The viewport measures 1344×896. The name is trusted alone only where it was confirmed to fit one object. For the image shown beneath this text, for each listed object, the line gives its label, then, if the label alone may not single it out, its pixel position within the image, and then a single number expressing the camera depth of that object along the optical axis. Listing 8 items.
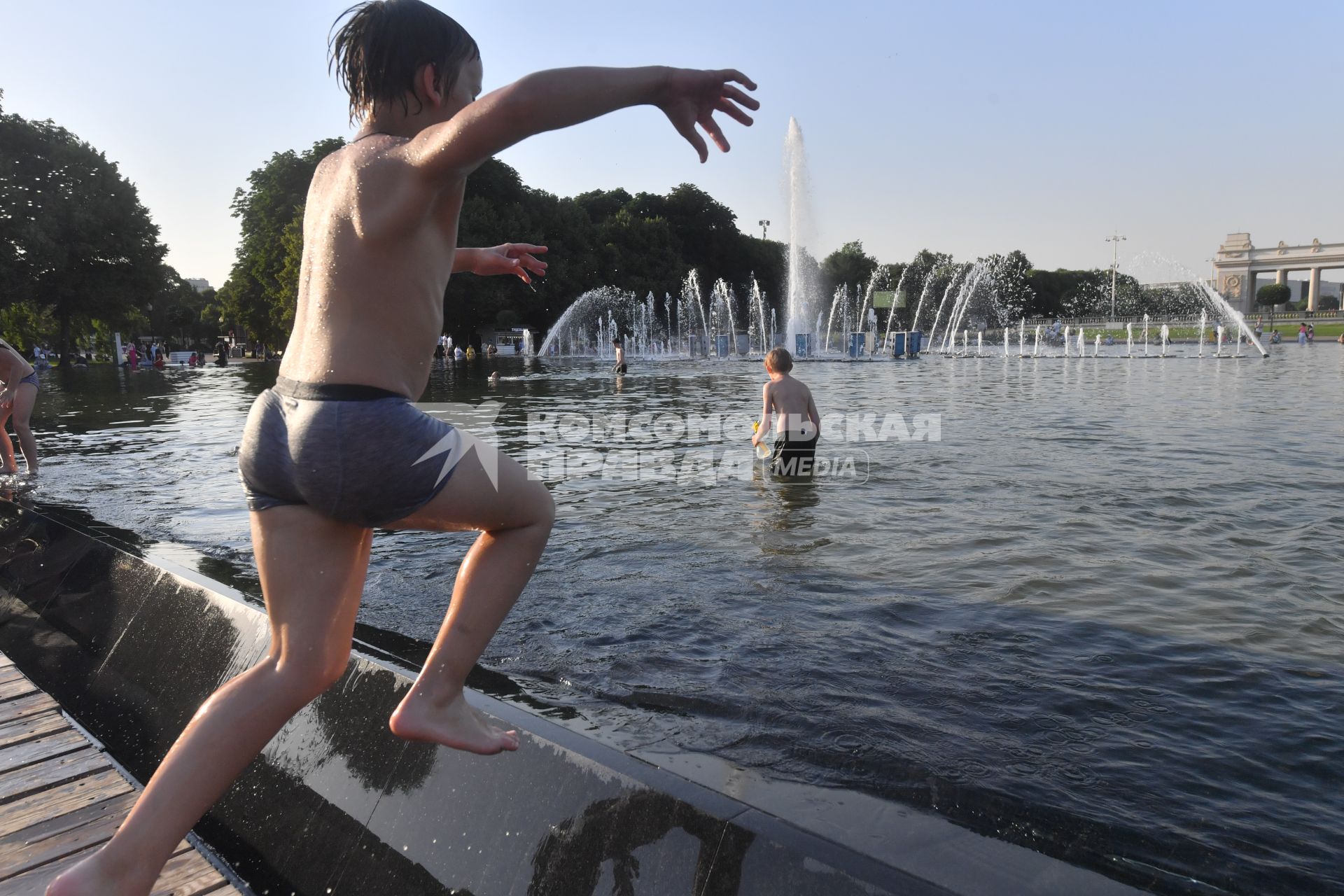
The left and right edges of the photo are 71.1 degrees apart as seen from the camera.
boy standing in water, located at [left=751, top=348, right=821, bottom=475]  10.40
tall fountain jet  43.38
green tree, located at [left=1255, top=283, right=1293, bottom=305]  106.95
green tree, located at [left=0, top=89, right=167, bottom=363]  44.62
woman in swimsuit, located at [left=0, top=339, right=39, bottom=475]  10.30
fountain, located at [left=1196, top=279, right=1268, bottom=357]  42.66
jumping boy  1.97
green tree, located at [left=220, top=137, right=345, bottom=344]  53.66
